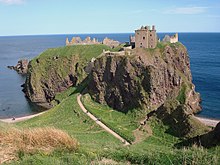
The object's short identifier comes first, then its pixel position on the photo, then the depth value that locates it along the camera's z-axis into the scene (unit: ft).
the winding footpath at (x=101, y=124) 143.46
